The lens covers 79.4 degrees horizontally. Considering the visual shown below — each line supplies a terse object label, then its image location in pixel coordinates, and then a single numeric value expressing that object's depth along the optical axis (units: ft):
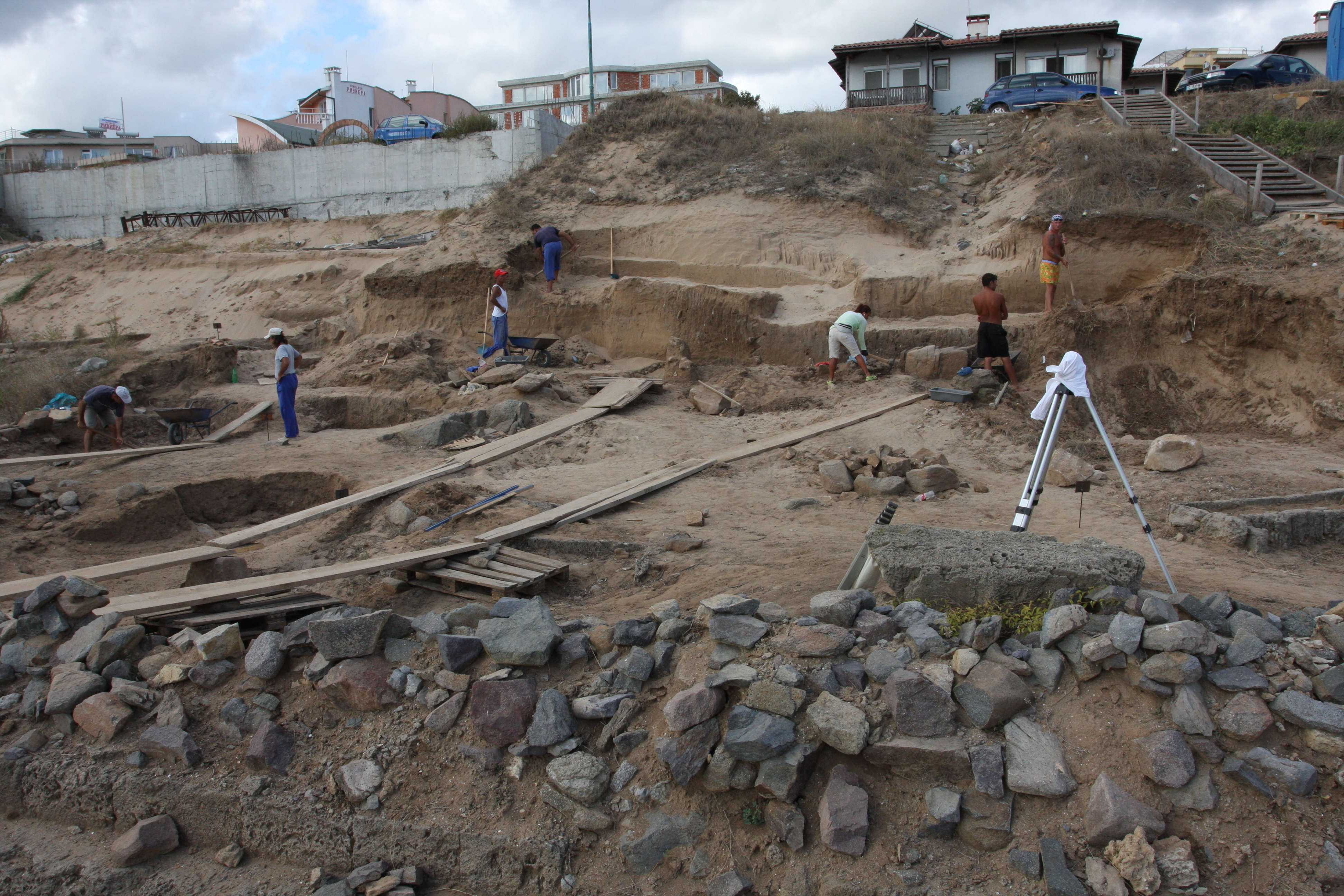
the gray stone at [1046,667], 10.94
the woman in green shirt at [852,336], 33.37
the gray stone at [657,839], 10.39
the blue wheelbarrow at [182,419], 33.19
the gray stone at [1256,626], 10.88
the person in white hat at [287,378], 31.89
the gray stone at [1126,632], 10.64
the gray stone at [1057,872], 9.18
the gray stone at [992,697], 10.53
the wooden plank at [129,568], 16.03
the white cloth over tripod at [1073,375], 15.15
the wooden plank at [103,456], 27.96
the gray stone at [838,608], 12.36
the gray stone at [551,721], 11.48
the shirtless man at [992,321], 31.14
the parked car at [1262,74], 65.46
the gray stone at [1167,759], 9.74
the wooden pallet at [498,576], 16.81
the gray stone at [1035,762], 9.91
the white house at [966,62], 83.51
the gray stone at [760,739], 10.66
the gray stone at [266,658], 13.00
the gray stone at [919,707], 10.57
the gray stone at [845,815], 10.00
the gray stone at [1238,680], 10.25
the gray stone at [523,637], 12.36
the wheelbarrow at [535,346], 39.65
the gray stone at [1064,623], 11.16
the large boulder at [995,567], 12.35
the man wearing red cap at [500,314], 39.91
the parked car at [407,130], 84.02
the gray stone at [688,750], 10.89
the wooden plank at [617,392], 33.60
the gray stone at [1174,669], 10.27
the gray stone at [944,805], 9.93
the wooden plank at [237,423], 34.22
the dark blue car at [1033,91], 66.80
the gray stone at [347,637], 12.79
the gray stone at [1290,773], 9.38
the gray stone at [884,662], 11.27
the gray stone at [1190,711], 10.03
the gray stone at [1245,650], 10.52
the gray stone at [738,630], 12.01
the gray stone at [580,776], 10.93
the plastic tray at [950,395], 29.35
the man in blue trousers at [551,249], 43.68
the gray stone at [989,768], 10.00
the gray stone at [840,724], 10.51
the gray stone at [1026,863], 9.45
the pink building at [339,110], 120.78
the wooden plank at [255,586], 14.80
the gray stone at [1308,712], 9.64
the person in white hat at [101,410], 31.48
